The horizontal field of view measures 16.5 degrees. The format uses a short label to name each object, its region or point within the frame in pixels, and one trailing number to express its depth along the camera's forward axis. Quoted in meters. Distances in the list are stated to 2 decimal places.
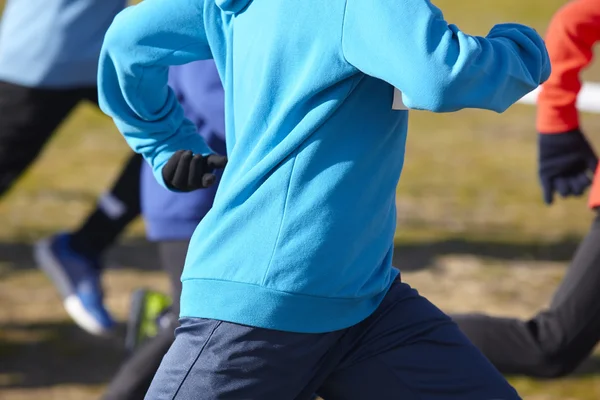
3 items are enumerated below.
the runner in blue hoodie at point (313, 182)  3.64
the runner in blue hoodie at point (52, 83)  7.22
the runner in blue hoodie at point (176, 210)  5.57
